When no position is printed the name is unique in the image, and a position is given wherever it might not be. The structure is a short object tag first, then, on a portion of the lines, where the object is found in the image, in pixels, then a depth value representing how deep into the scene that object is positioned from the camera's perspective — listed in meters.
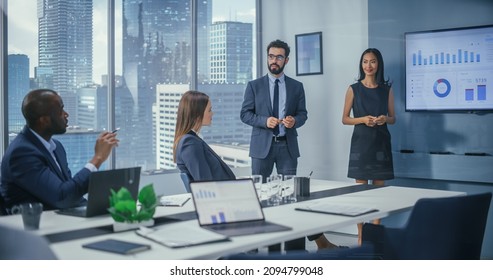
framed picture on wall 4.92
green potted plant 2.46
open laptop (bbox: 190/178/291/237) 2.58
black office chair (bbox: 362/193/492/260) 2.69
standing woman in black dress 4.60
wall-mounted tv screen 4.01
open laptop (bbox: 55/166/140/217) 2.65
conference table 2.15
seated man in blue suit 2.87
